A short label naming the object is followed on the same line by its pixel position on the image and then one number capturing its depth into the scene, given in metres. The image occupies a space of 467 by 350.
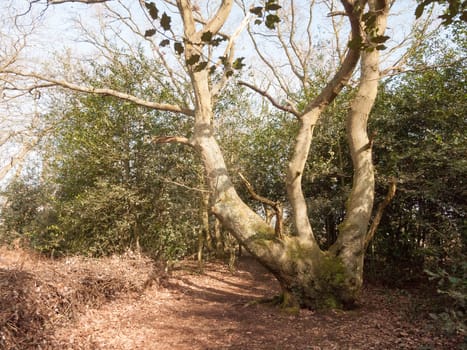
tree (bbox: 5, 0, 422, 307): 5.66
